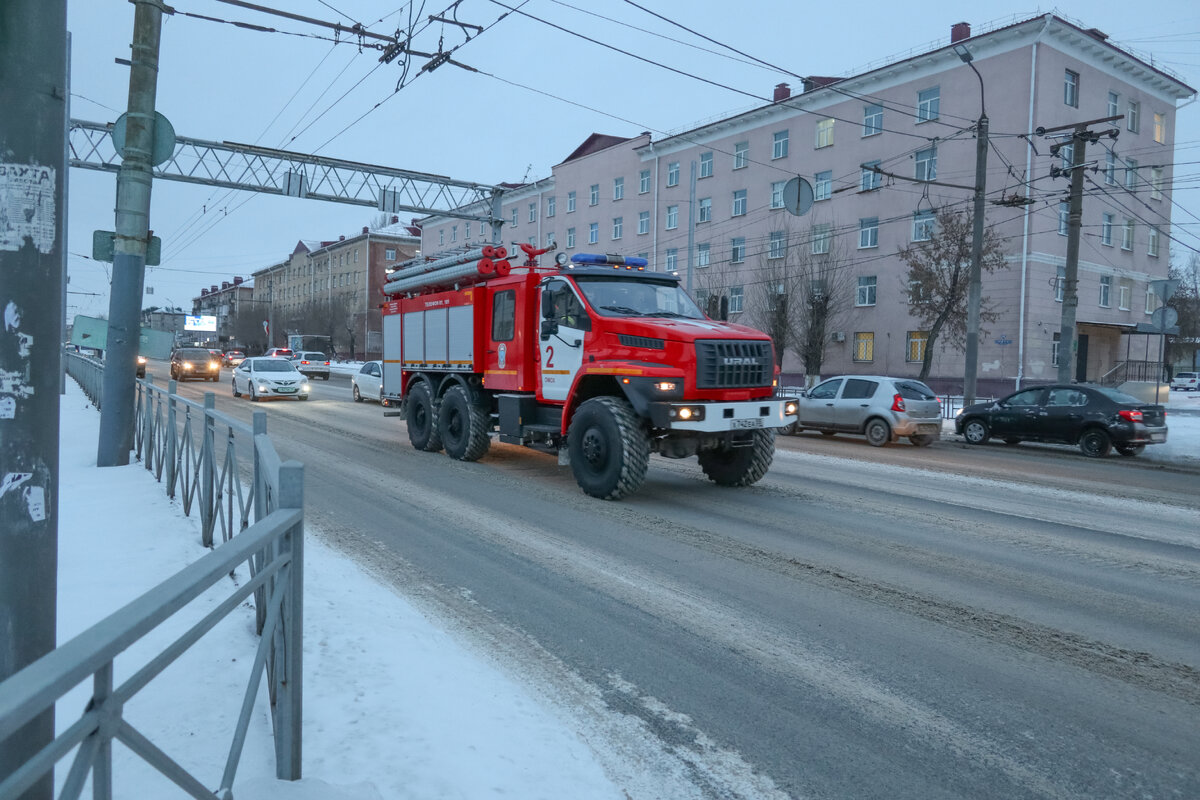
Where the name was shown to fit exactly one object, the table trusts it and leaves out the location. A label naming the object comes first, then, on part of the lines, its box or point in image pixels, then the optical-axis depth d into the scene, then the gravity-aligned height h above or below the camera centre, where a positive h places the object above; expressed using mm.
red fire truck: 9500 +90
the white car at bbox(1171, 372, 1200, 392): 54706 +952
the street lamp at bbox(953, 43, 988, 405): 20641 +3008
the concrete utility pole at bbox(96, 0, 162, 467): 9859 +1434
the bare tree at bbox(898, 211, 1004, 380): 30775 +4346
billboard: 103456 +5365
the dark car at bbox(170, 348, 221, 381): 38719 +90
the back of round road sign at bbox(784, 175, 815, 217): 20328 +4635
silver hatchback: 17406 -482
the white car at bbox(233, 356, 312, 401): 27281 -364
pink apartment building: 32688 +8835
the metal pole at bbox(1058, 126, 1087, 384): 19719 +2853
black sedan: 16297 -541
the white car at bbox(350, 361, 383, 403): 27344 -373
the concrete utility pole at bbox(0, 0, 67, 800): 2535 +135
